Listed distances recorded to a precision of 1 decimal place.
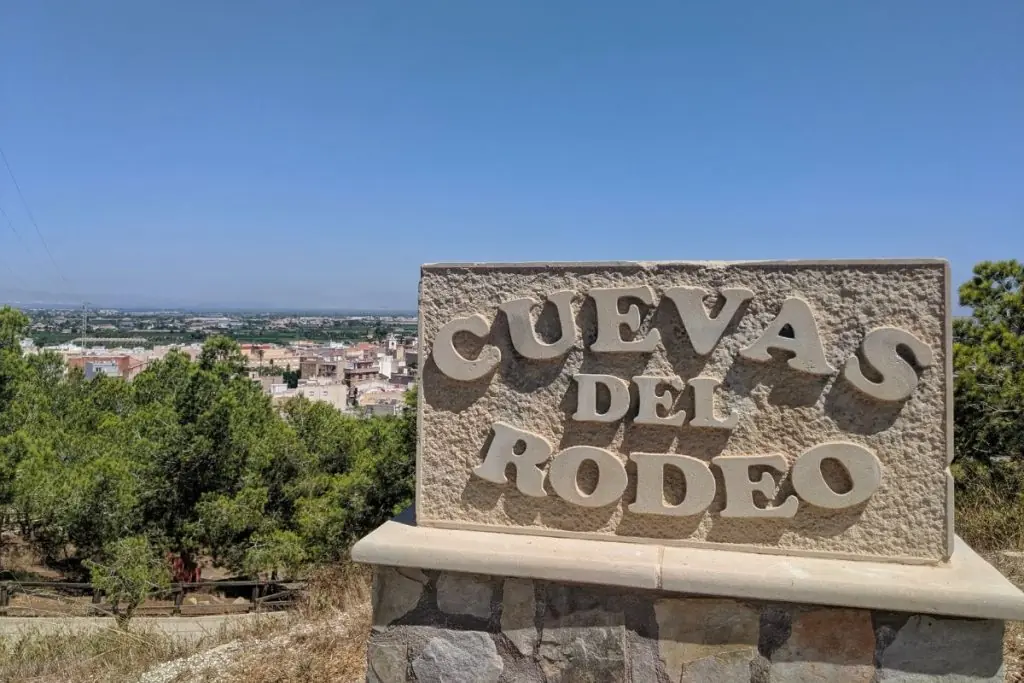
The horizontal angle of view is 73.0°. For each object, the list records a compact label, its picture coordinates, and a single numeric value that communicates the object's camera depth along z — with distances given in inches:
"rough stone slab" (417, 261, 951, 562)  100.7
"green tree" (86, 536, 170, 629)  422.9
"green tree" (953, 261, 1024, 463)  267.1
